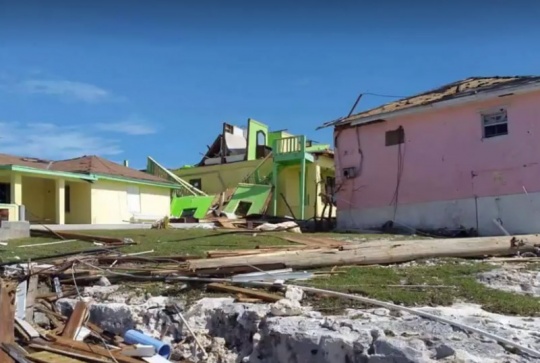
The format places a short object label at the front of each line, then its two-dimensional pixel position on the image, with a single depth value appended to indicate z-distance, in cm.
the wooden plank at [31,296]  701
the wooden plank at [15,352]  573
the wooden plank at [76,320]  648
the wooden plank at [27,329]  633
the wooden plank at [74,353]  574
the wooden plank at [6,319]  614
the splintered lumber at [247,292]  654
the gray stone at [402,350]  468
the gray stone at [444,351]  468
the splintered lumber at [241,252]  883
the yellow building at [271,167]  2975
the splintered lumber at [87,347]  575
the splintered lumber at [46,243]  1289
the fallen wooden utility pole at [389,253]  825
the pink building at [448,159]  1648
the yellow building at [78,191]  2447
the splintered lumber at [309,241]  1050
